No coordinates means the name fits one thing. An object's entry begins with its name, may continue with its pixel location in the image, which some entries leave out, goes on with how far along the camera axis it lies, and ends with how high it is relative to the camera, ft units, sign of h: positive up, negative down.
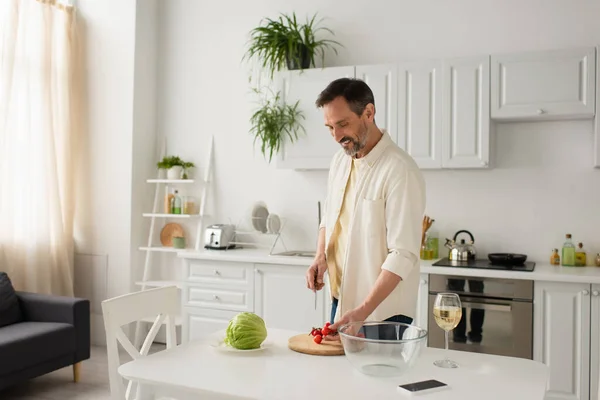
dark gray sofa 11.85 -2.74
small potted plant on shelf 16.39 +0.95
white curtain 15.01 +1.41
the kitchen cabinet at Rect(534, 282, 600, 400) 11.07 -2.30
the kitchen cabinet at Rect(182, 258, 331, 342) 13.30 -2.07
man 6.85 -0.10
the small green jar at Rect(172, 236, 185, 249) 16.26 -1.06
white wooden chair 6.79 -1.39
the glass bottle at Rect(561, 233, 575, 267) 12.55 -0.90
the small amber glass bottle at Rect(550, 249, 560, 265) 12.75 -1.00
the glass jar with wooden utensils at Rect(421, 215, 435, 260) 13.44 -0.79
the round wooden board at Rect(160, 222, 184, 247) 16.88 -0.85
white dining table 5.19 -1.56
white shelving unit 16.14 -0.48
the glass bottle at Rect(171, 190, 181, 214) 16.40 -0.08
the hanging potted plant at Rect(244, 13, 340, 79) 14.49 +3.79
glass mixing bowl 5.39 -1.30
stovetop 11.91 -1.13
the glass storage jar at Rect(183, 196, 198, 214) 16.40 -0.10
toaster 14.94 -0.83
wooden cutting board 6.22 -1.46
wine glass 5.90 -0.99
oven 11.44 -2.03
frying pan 12.45 -1.02
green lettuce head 6.36 -1.35
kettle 13.02 -0.91
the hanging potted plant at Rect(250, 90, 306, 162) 14.32 +1.89
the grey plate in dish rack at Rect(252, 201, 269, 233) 15.21 -0.31
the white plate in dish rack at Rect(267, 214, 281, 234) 14.82 -0.48
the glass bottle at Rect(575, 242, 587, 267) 12.55 -0.98
